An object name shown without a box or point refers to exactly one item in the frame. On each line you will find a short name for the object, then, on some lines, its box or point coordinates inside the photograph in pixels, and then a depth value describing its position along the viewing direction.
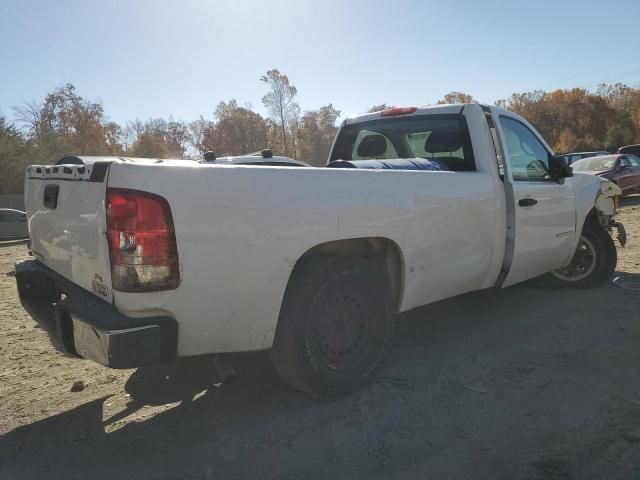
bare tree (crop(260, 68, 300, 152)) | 56.78
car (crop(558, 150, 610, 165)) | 20.41
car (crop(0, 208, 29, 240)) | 17.34
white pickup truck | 2.36
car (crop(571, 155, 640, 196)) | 15.77
